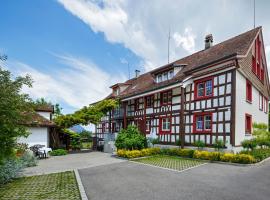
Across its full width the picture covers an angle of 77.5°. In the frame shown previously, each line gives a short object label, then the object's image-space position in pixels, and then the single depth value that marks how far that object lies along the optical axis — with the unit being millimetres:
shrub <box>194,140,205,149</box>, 11996
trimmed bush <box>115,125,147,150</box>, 13490
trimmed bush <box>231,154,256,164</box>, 9399
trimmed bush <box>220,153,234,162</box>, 9983
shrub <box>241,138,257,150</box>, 11238
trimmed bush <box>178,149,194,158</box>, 11564
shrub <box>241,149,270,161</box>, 10089
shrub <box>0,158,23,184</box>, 7089
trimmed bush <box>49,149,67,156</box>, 15122
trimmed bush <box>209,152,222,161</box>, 10458
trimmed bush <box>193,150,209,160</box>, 10759
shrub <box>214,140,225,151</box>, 11156
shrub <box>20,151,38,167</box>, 9960
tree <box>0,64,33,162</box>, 5170
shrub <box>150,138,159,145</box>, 15042
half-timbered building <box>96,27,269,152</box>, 11436
